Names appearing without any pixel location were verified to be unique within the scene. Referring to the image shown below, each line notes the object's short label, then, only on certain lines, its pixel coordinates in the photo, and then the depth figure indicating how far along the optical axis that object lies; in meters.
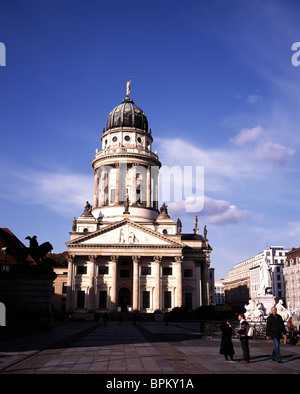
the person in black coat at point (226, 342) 14.74
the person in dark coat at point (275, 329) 14.60
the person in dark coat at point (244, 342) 14.48
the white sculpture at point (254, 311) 25.20
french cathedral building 71.62
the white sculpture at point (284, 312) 23.86
